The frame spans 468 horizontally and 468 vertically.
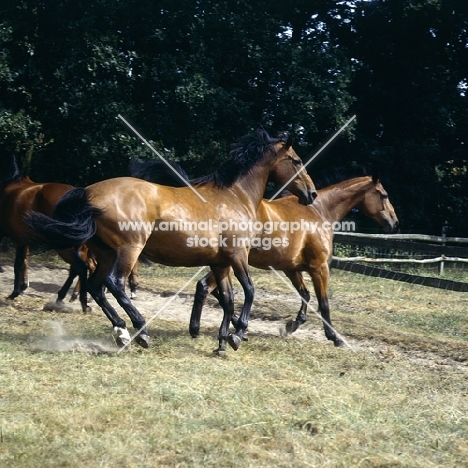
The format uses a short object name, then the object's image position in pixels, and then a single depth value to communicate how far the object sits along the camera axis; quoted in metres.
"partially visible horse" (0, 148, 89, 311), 9.91
